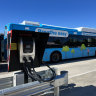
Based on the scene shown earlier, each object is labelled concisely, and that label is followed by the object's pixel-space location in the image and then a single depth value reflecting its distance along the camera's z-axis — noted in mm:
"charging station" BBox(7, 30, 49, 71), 2547
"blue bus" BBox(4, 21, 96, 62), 7877
